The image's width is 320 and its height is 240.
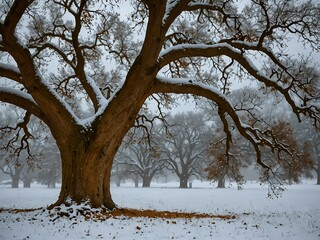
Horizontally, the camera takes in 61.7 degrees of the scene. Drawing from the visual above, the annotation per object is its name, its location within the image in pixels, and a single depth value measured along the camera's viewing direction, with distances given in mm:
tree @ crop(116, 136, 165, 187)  35719
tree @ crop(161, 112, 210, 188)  34594
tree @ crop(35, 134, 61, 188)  38575
